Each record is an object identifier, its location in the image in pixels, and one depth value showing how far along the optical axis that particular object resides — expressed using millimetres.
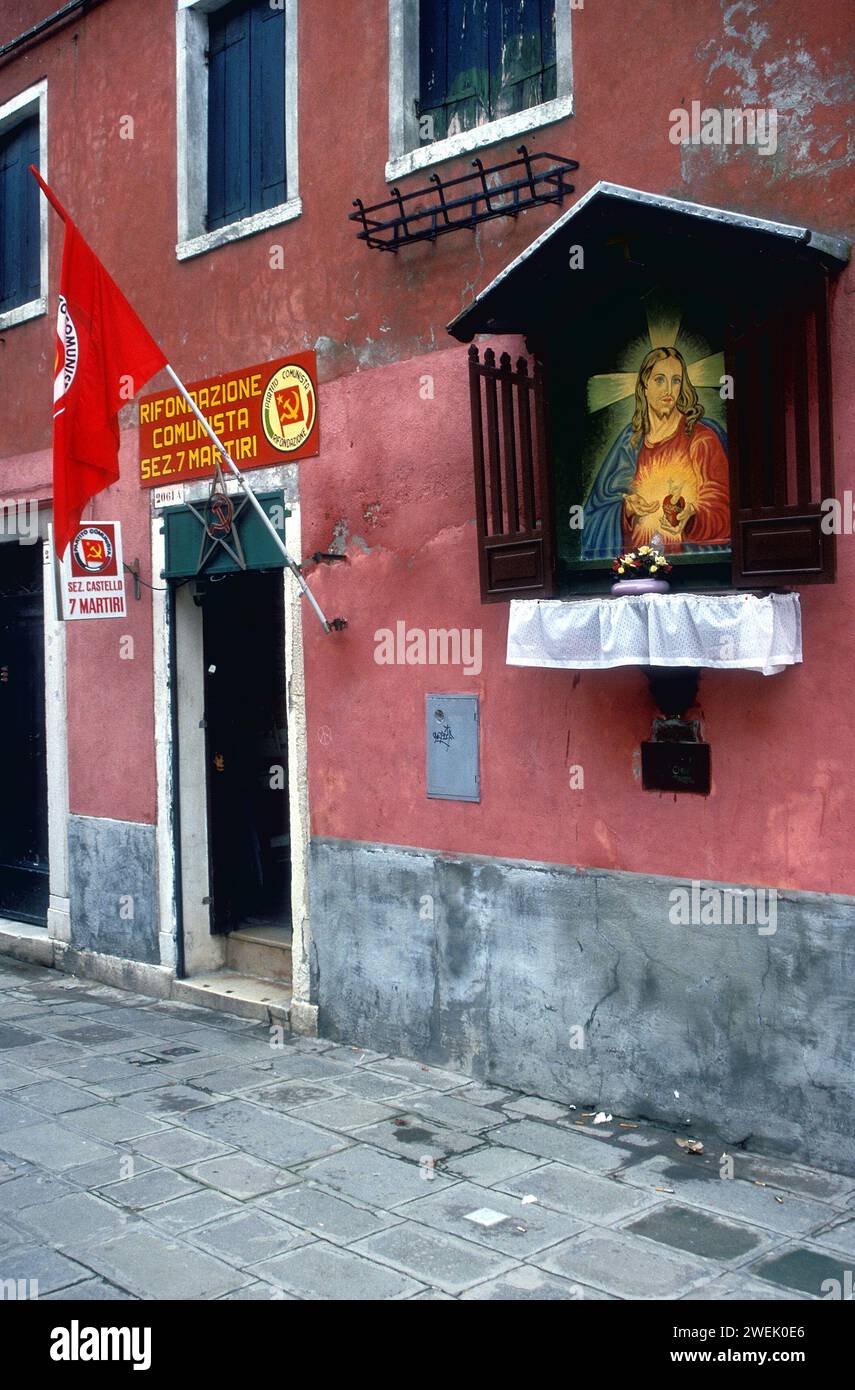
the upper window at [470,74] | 6672
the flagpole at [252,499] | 7238
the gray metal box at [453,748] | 6953
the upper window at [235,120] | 8180
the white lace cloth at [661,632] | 5395
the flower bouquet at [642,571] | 5859
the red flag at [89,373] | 7523
